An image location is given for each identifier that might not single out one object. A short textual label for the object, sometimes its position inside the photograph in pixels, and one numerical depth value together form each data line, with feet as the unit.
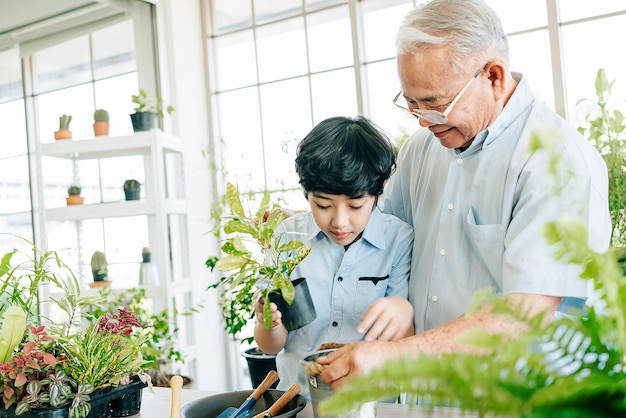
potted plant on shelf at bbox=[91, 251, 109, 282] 13.67
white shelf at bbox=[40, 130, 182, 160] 13.34
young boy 5.43
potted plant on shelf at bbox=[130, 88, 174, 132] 13.58
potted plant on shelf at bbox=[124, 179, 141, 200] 14.06
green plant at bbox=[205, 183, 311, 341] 4.59
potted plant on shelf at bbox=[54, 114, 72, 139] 13.65
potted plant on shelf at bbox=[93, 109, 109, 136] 13.91
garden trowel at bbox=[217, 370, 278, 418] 4.25
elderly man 4.54
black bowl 4.26
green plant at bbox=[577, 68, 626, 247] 9.07
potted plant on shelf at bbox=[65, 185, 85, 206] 13.83
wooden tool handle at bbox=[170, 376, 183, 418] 4.45
